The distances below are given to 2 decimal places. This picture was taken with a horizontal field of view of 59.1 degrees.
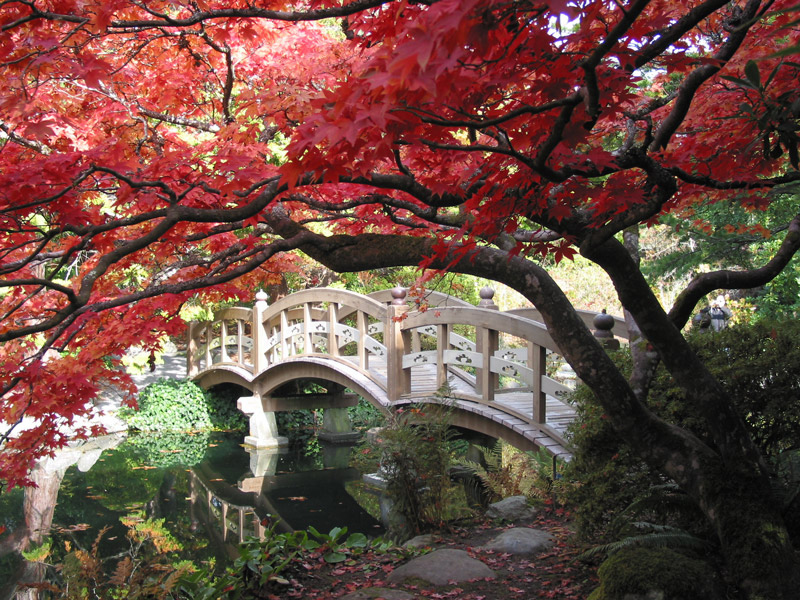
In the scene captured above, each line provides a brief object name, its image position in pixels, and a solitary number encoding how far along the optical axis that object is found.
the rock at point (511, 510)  5.92
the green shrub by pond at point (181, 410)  14.16
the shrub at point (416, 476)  5.84
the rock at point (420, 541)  5.42
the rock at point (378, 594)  3.97
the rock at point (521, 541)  4.82
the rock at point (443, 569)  4.34
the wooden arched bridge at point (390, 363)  6.50
